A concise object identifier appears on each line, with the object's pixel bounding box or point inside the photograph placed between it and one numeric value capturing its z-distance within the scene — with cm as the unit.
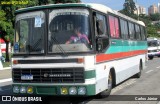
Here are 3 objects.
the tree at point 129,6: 12381
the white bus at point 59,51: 890
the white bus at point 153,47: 4018
